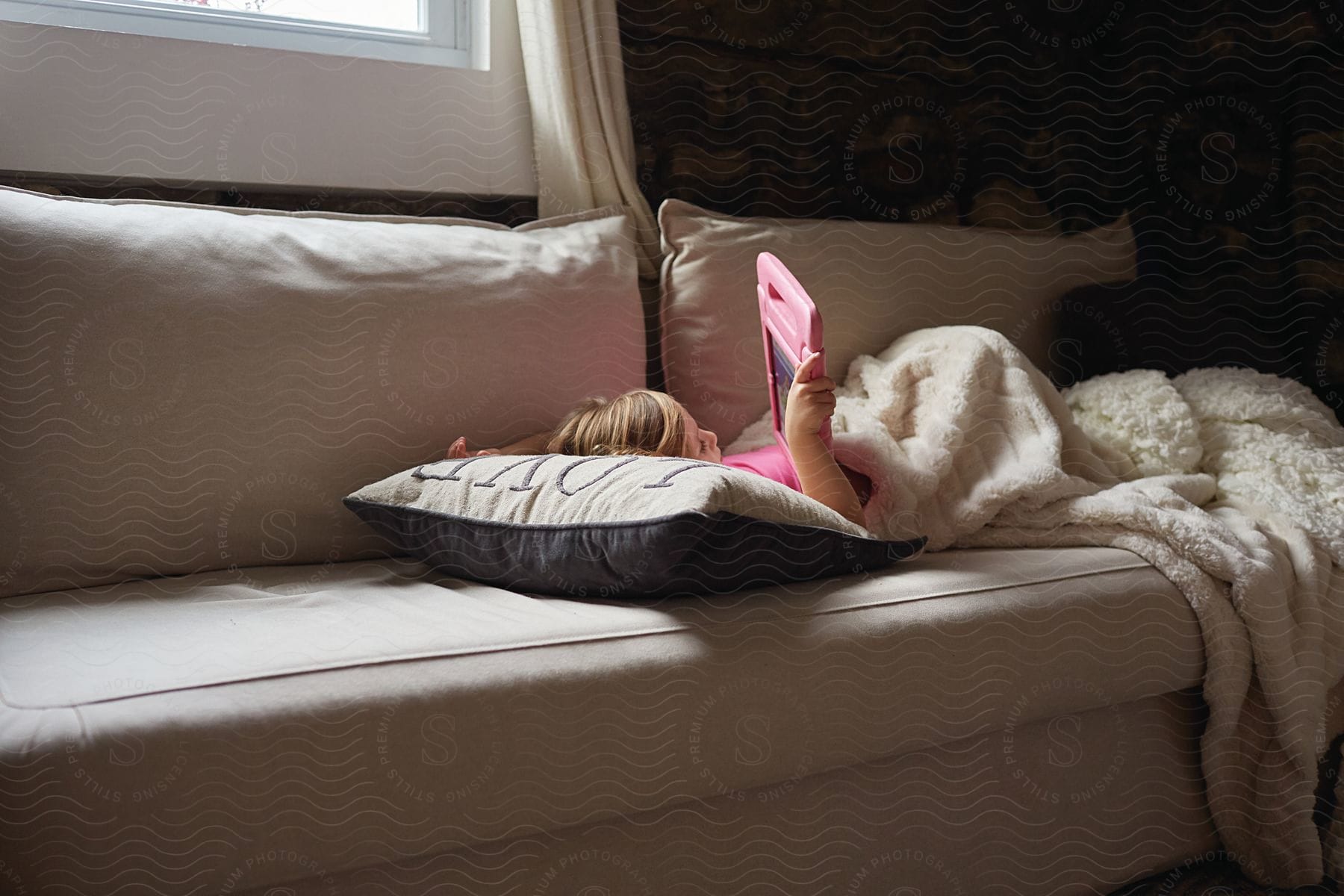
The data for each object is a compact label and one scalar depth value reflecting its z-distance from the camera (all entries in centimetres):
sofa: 73
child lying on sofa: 105
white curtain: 152
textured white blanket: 108
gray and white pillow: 86
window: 131
